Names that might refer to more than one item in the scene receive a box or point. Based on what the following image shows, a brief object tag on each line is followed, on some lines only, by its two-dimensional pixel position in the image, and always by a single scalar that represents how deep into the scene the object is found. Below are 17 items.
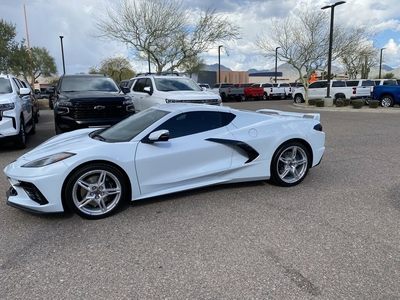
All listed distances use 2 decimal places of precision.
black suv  7.81
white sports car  3.73
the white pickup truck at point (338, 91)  22.75
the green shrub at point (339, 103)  19.85
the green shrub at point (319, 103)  20.42
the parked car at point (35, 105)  11.29
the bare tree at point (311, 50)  26.06
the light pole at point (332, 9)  18.56
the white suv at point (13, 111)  7.32
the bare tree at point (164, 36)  25.81
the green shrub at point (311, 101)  21.47
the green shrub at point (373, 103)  18.33
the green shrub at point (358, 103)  18.58
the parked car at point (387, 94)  18.98
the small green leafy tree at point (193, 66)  31.49
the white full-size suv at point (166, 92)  9.70
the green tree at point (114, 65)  51.47
